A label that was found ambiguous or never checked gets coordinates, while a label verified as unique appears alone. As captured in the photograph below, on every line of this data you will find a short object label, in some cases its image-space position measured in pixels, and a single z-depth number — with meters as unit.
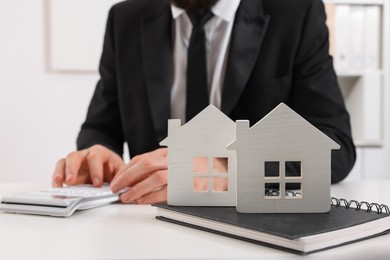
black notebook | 0.59
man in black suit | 1.38
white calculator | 0.84
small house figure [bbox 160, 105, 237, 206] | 0.79
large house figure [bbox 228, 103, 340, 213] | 0.72
